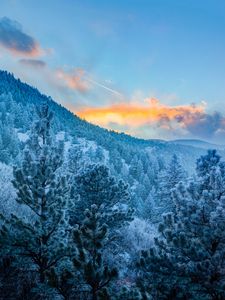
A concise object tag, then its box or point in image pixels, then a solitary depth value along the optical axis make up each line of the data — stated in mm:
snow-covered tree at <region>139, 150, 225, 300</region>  9156
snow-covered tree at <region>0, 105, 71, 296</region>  11586
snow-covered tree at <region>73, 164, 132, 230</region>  17750
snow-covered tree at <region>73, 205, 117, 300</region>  7703
